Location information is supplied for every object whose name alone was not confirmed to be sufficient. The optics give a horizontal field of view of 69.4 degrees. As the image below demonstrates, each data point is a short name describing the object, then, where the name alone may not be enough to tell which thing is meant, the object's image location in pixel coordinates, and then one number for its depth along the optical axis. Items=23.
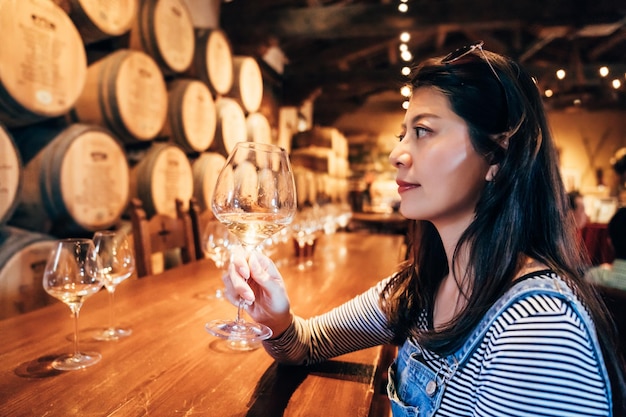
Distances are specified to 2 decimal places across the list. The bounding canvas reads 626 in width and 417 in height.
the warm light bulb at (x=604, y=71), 6.67
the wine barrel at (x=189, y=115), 3.39
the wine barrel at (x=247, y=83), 4.47
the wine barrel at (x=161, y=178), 2.96
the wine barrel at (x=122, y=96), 2.59
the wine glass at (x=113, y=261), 1.15
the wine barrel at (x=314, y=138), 7.45
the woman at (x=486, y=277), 0.62
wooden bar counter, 0.78
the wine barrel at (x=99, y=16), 2.30
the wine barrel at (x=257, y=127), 4.76
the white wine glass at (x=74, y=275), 0.99
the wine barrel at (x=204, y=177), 3.72
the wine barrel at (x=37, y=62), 1.86
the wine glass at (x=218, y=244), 1.60
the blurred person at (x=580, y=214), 4.33
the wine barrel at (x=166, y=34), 3.02
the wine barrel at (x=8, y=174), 1.82
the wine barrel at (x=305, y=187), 5.95
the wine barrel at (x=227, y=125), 4.05
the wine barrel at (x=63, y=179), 2.19
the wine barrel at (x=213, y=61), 3.81
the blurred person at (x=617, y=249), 2.26
